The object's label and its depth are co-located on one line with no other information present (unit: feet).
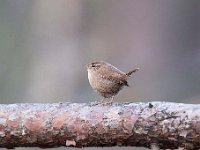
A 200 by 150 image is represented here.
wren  31.30
